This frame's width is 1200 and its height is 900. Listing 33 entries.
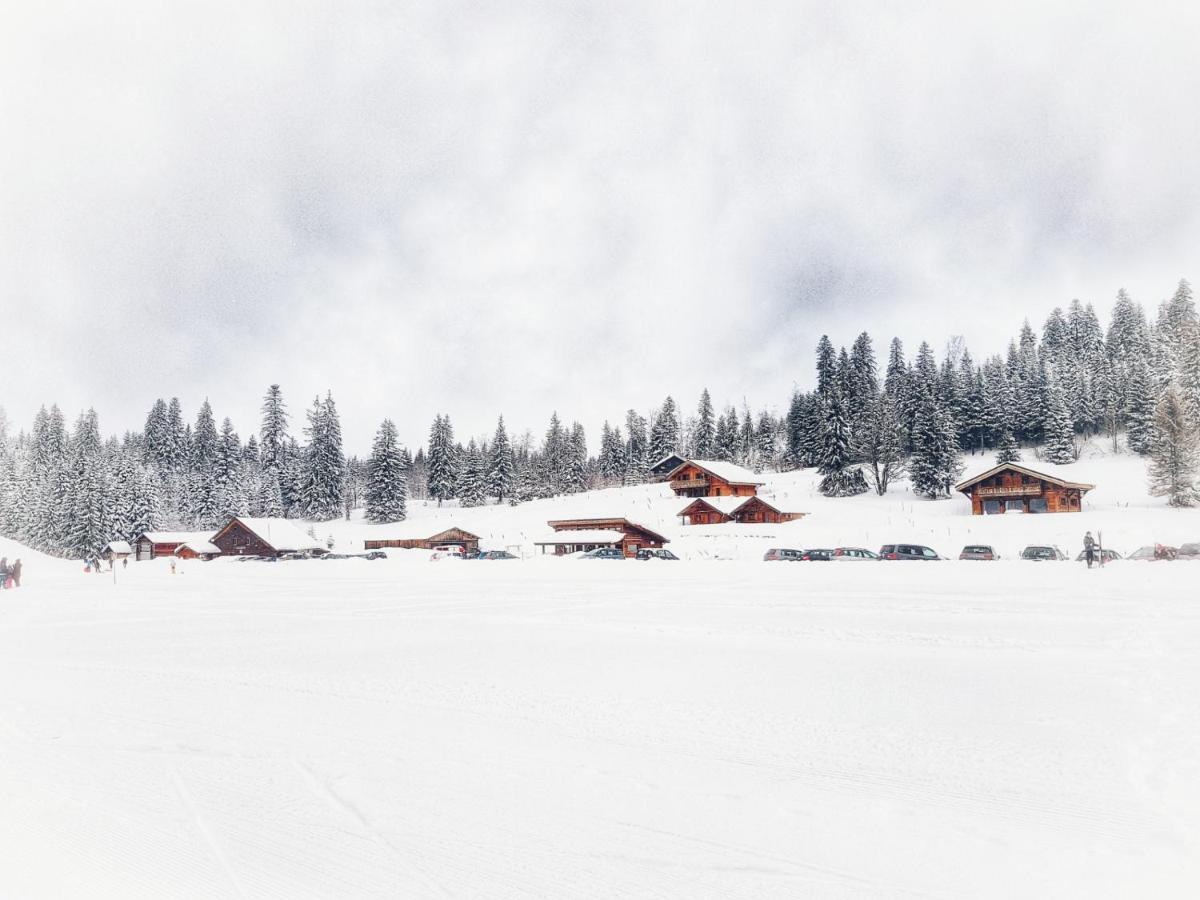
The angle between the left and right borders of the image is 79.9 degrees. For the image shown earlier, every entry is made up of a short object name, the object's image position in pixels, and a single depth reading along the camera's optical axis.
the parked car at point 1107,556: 35.44
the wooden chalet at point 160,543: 82.85
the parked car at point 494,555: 58.95
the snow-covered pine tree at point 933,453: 79.62
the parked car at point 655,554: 55.52
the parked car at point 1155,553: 36.25
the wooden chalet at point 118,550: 80.00
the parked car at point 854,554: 44.75
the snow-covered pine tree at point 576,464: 119.85
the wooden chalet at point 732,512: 74.59
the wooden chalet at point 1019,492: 63.34
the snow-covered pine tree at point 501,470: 114.62
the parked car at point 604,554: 57.00
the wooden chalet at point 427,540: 78.81
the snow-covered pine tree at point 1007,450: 88.62
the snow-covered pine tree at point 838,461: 85.12
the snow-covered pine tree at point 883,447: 85.62
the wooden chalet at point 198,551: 79.31
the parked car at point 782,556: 46.97
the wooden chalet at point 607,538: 69.38
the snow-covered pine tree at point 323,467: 109.19
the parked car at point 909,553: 42.22
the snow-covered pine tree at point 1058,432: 87.94
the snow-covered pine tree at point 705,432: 115.44
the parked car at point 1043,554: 39.06
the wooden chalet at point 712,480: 87.06
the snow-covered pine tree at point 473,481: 112.69
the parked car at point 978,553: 40.44
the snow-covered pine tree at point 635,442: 140.10
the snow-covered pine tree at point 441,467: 119.06
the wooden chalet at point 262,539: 76.75
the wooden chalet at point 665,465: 106.94
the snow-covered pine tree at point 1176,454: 60.09
